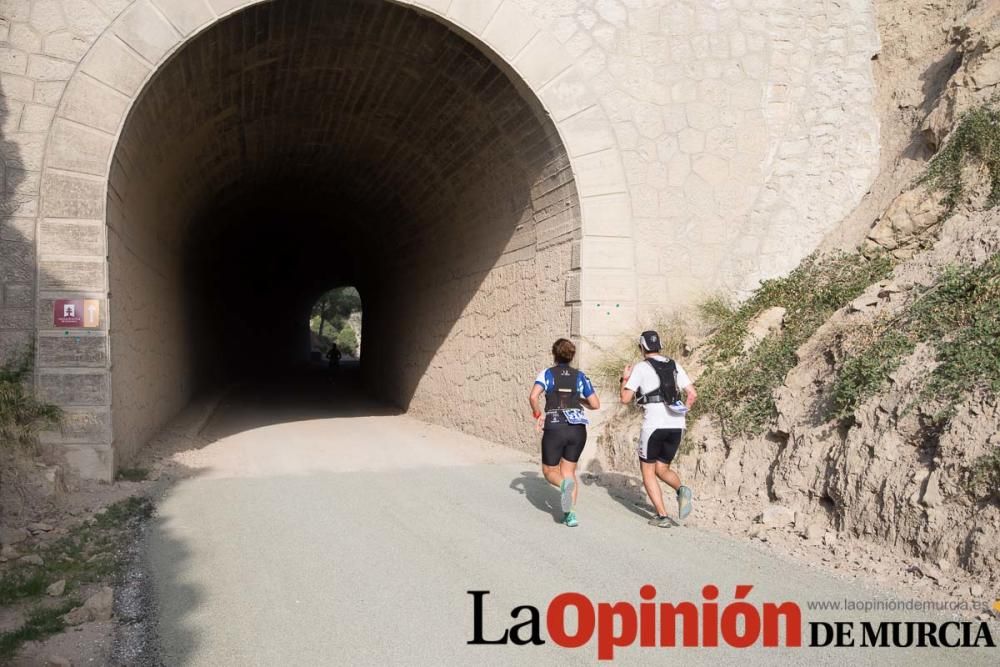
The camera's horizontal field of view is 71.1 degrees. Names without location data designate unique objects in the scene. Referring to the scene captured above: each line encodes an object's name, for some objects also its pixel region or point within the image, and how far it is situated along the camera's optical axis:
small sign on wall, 6.16
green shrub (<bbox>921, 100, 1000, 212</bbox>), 6.53
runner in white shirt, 5.28
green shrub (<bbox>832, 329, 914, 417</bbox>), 5.06
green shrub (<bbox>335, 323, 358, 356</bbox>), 51.72
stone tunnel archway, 6.40
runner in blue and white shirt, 5.48
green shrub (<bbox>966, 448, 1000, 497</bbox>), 3.87
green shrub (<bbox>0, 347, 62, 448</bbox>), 5.75
